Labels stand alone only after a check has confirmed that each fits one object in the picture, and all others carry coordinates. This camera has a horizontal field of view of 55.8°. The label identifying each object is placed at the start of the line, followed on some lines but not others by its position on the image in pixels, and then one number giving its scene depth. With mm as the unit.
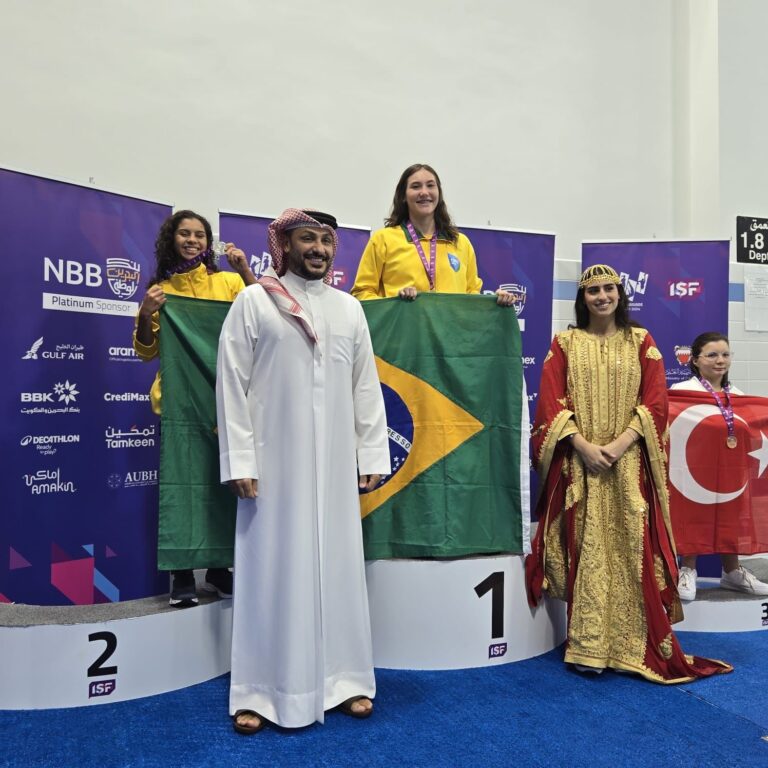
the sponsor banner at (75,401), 3484
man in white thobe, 2533
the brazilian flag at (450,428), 3188
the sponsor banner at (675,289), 5285
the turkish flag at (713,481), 3992
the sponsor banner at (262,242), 4539
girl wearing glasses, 4008
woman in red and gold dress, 3047
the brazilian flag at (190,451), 2857
